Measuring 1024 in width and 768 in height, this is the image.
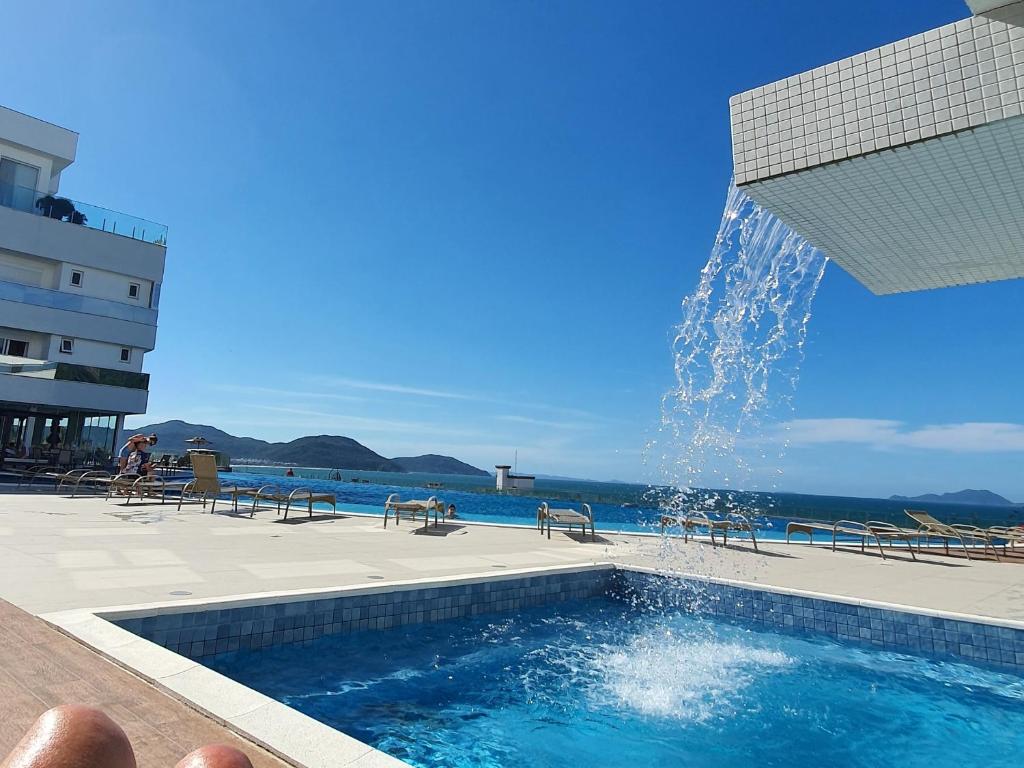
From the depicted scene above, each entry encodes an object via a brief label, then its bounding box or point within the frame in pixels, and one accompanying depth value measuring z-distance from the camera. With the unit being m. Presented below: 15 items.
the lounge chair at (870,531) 10.12
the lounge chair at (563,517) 11.03
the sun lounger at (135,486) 12.34
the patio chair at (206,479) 12.30
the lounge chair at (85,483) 14.22
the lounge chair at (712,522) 10.48
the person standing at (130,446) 13.96
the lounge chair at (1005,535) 10.70
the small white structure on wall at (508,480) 40.69
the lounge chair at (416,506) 10.57
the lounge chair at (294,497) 11.23
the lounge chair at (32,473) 15.50
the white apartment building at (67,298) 20.06
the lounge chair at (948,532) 10.76
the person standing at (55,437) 22.33
